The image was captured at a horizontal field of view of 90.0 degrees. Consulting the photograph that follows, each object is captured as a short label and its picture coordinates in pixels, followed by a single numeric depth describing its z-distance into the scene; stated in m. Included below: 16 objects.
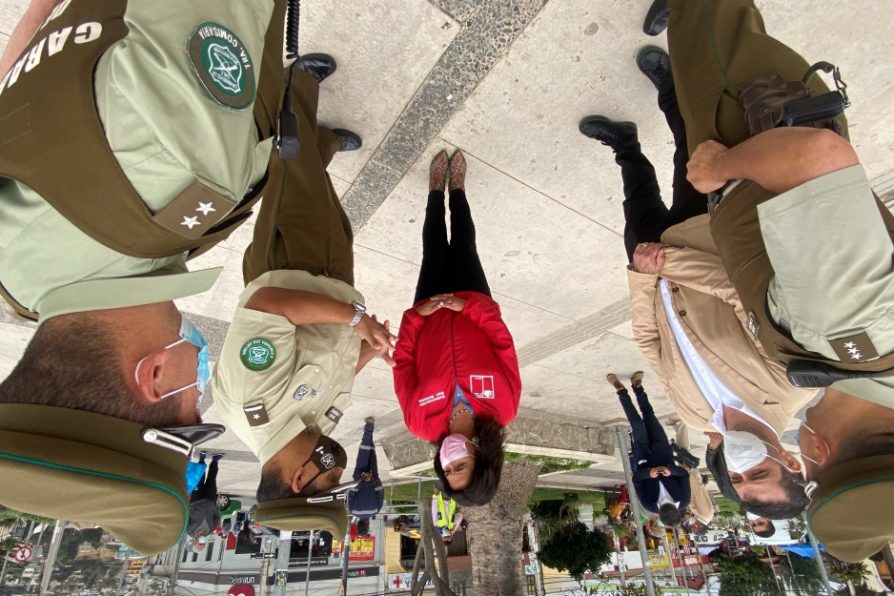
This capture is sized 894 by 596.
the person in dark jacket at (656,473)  3.55
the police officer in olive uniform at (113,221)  0.64
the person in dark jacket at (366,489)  4.59
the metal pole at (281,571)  6.31
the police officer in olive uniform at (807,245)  0.83
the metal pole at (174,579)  6.92
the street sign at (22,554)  7.11
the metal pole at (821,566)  4.64
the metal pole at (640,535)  4.11
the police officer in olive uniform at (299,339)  1.84
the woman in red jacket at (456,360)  2.28
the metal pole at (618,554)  11.04
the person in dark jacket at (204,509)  4.36
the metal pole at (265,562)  7.59
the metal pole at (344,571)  7.60
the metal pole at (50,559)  5.28
